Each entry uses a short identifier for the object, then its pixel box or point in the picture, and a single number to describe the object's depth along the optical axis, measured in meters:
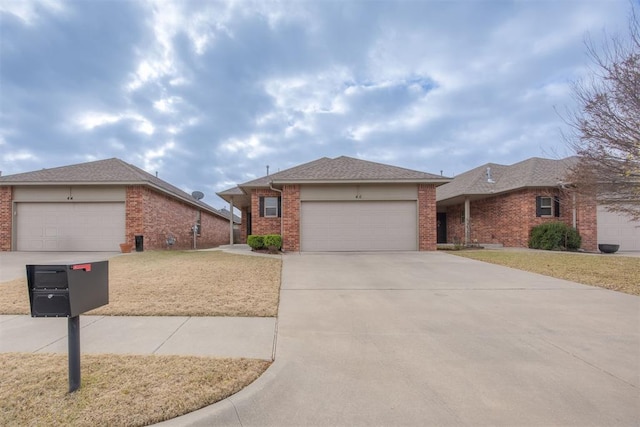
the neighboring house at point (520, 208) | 16.09
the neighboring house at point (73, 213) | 14.96
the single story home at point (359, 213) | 14.70
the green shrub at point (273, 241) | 14.31
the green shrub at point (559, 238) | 15.48
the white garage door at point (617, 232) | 16.03
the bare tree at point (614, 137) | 7.29
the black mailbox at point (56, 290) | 2.60
